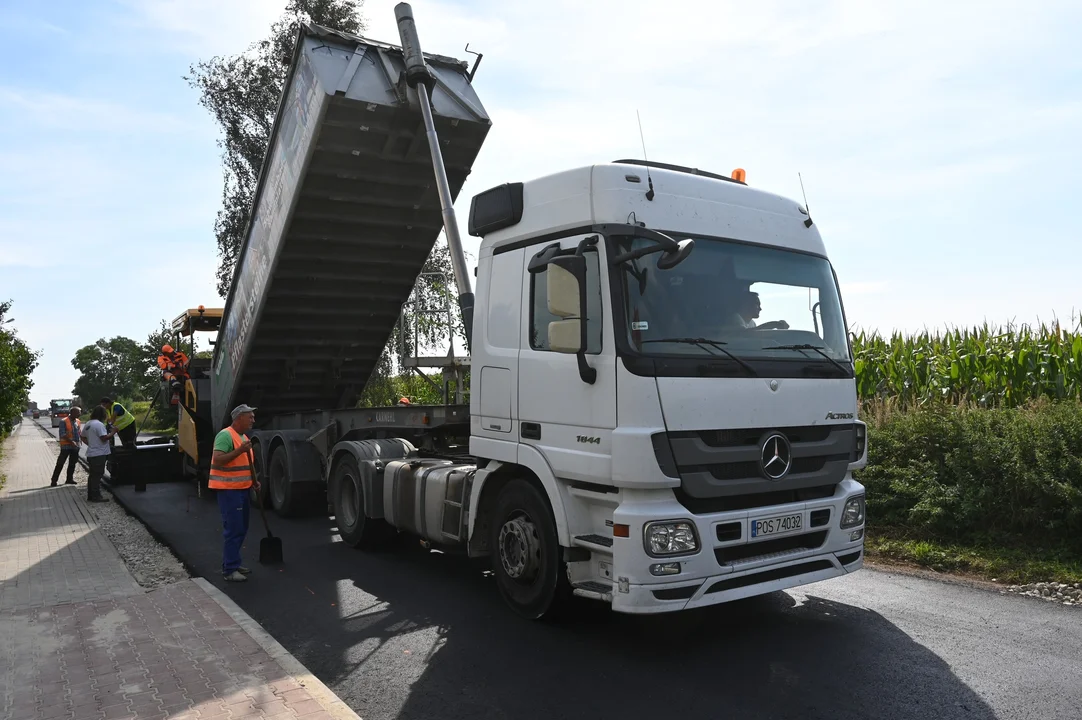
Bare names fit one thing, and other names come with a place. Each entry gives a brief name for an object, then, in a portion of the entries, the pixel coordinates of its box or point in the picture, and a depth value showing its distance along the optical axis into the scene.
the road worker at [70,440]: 15.19
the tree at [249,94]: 26.16
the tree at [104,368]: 100.94
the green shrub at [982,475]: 7.00
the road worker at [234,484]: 7.07
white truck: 4.56
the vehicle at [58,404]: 75.74
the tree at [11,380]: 15.47
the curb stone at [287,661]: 4.11
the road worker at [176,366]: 12.72
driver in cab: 5.04
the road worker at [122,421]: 14.83
